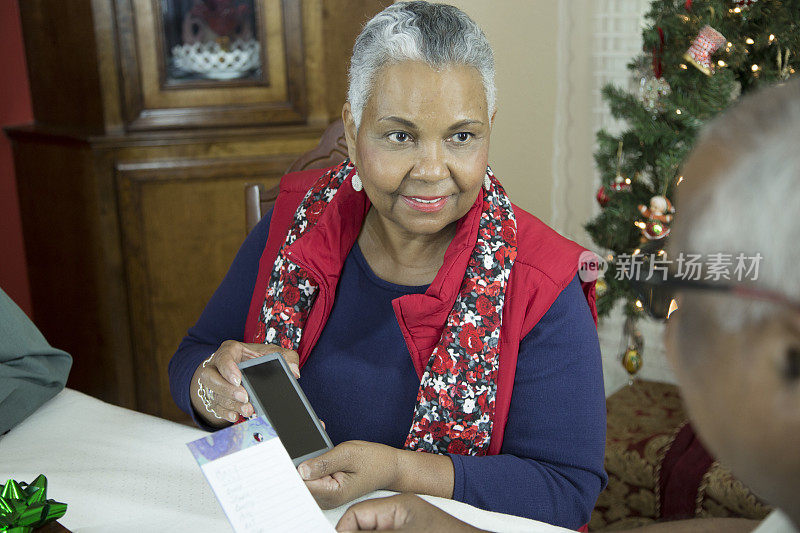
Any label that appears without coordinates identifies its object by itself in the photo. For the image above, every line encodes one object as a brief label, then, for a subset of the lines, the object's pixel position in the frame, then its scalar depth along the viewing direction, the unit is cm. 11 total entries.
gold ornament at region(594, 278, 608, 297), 257
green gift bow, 86
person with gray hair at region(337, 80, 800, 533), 42
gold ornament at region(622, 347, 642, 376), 270
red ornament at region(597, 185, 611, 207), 262
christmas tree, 220
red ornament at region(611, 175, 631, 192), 255
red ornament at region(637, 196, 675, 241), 235
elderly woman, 121
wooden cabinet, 253
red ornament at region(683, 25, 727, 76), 220
